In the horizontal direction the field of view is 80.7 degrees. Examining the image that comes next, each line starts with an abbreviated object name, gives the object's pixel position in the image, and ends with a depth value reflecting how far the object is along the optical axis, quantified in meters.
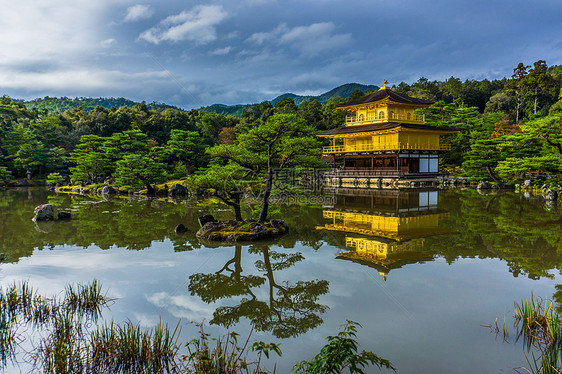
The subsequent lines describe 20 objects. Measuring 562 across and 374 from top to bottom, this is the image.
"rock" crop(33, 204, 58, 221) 16.44
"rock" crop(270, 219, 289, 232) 13.25
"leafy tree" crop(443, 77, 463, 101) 64.44
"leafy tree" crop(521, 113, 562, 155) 20.95
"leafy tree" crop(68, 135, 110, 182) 32.78
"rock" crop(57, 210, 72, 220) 16.91
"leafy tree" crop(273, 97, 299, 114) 50.91
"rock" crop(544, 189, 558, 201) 21.27
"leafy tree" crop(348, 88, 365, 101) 55.62
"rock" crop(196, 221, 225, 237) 12.65
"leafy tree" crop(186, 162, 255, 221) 12.09
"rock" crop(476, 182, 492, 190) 28.84
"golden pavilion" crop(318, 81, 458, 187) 33.09
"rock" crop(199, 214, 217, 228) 13.91
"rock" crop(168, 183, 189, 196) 28.88
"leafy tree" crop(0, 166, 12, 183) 36.47
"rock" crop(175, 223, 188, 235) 13.55
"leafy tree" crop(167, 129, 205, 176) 33.06
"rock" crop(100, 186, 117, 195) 30.34
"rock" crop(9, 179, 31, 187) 38.44
